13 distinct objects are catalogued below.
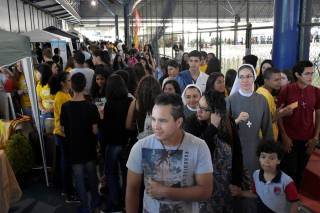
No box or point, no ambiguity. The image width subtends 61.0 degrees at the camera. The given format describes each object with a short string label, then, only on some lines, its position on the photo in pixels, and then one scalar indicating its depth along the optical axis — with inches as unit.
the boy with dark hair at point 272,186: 94.1
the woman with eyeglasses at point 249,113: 106.8
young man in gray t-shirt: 60.1
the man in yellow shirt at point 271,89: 120.3
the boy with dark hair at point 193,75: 157.3
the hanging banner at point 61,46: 372.1
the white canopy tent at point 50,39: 376.9
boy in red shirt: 126.0
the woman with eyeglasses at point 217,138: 81.8
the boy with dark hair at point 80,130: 119.2
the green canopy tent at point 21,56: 131.4
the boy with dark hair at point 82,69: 177.8
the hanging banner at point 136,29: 545.9
